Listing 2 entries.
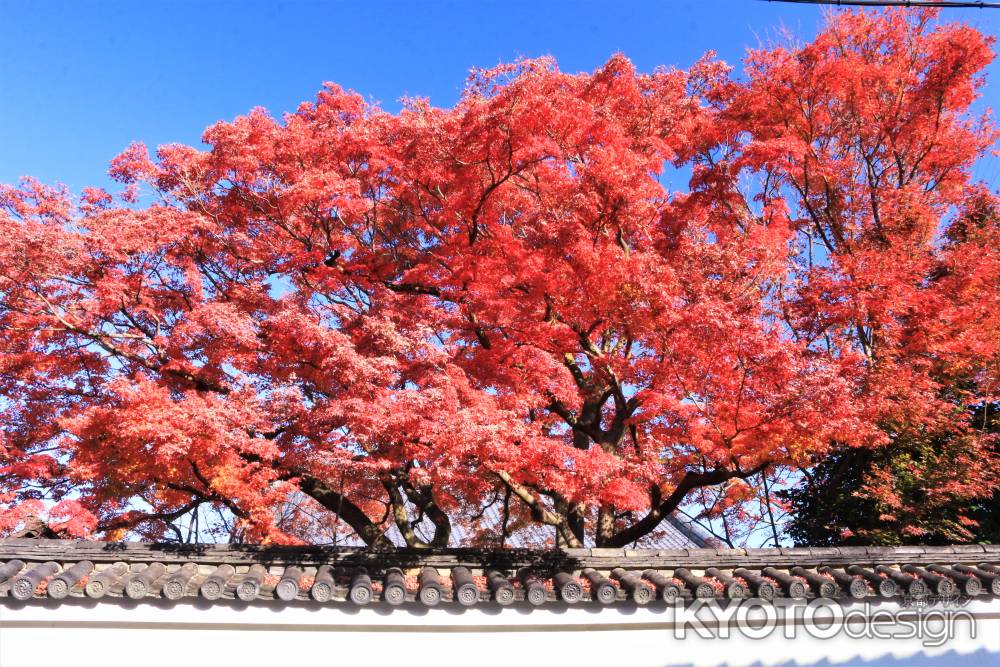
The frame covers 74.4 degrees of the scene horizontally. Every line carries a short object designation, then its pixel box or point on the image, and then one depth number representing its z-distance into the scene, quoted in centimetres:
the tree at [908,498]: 1096
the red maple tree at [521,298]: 797
